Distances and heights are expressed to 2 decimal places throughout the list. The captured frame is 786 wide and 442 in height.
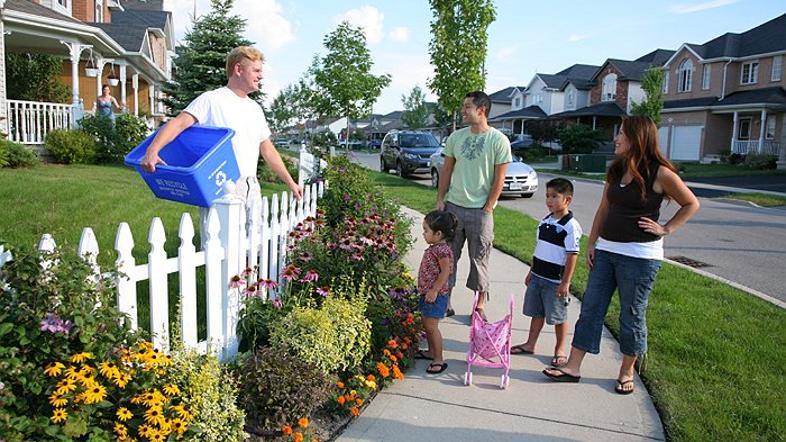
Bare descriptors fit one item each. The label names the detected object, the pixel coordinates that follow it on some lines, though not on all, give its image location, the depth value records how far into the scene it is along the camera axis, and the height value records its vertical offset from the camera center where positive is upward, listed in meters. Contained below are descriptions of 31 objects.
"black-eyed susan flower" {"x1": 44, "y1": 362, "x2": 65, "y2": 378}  2.30 -0.86
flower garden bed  2.35 -1.02
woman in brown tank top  3.67 -0.46
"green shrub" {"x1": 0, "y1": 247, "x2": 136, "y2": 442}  2.27 -0.71
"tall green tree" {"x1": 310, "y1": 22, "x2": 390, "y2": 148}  25.75 +3.15
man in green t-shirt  4.70 -0.20
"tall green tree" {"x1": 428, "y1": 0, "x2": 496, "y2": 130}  18.69 +3.30
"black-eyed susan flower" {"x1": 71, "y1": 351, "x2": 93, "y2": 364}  2.38 -0.84
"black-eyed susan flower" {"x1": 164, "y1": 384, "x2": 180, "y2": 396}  2.63 -1.05
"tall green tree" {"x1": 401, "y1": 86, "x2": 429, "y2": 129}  78.00 +5.52
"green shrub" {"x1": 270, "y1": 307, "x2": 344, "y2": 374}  3.40 -1.06
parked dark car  20.56 +0.02
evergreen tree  15.67 +2.38
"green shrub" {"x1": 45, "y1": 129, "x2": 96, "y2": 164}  13.34 -0.12
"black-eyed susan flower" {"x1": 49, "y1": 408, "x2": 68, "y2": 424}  2.27 -1.02
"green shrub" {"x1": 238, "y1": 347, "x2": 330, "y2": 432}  3.08 -1.23
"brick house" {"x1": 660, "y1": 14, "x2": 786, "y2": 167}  34.25 +3.87
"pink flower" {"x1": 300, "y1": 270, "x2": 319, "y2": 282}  3.98 -0.83
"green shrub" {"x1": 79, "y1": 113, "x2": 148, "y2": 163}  14.57 +0.14
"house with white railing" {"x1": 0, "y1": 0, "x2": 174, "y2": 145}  14.57 +2.97
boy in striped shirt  4.17 -0.75
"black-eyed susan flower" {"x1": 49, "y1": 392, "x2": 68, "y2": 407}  2.28 -0.97
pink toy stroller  3.97 -1.22
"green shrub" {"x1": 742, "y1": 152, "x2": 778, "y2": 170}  30.23 +0.09
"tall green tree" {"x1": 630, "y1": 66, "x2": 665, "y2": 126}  29.98 +3.31
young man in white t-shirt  3.66 +0.18
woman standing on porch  15.32 +0.93
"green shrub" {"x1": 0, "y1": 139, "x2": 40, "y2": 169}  10.98 -0.29
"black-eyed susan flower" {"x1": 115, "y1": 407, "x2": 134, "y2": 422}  2.46 -1.09
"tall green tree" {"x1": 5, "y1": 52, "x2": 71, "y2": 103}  19.78 +1.98
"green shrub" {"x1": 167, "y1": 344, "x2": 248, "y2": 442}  2.74 -1.15
